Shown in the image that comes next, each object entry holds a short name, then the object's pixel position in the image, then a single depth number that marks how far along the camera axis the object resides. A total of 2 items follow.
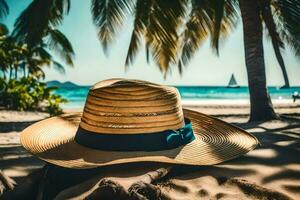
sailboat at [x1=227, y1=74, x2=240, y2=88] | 82.64
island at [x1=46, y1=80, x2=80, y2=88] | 85.91
